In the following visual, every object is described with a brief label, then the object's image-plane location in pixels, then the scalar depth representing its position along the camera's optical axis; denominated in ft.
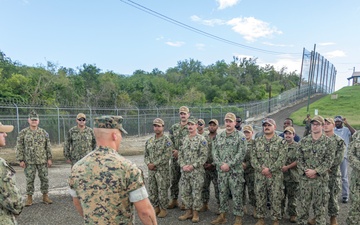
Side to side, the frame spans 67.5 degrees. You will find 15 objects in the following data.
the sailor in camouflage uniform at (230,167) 15.33
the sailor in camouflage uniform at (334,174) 14.89
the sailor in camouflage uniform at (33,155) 18.28
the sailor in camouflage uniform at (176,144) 18.71
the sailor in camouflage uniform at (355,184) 13.32
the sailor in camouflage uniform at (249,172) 17.43
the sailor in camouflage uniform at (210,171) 17.98
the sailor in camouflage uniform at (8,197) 7.59
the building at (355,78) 194.59
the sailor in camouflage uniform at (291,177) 16.20
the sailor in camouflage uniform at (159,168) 16.80
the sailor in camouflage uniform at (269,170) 14.70
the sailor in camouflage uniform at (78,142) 19.69
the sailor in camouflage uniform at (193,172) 15.98
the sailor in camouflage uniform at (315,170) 13.75
